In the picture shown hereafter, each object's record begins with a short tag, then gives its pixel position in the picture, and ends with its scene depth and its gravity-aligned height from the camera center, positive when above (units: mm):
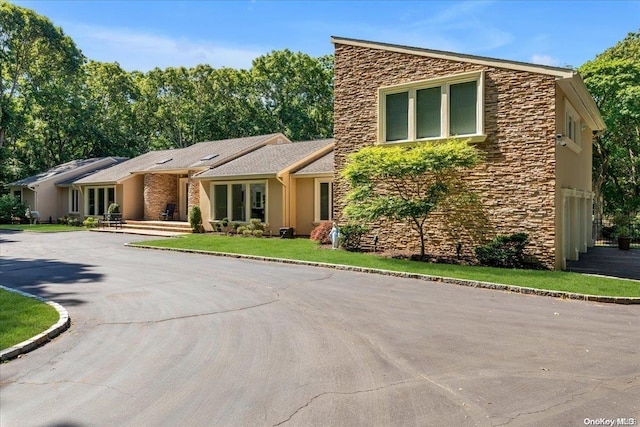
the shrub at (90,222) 27062 -776
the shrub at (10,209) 30562 +50
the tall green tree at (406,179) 12758 +1036
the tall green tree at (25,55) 33875 +13067
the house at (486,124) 12281 +2775
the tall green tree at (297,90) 41531 +11838
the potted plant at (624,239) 18125 -1224
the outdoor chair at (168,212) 26656 -142
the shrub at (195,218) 22344 -456
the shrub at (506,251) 12156 -1175
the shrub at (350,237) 15516 -990
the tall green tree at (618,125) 23594 +4796
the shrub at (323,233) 17188 -934
